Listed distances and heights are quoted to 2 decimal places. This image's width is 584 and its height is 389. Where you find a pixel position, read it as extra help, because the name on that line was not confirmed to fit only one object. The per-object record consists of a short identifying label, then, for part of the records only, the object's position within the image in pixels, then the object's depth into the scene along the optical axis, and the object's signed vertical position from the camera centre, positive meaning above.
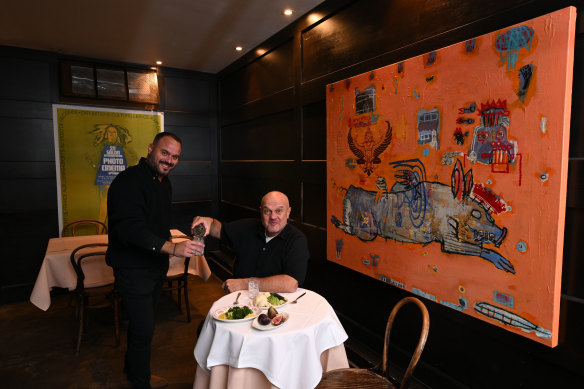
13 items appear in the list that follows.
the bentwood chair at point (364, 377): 1.71 -1.04
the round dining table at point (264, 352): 1.53 -0.82
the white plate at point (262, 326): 1.58 -0.71
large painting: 1.54 -0.02
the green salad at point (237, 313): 1.68 -0.70
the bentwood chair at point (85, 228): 4.47 -0.78
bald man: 2.12 -0.50
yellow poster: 4.48 +0.24
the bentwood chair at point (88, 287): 2.93 -1.04
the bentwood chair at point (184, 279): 3.40 -1.09
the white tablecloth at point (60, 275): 3.06 -0.95
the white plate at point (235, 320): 1.65 -0.72
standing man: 2.18 -0.44
